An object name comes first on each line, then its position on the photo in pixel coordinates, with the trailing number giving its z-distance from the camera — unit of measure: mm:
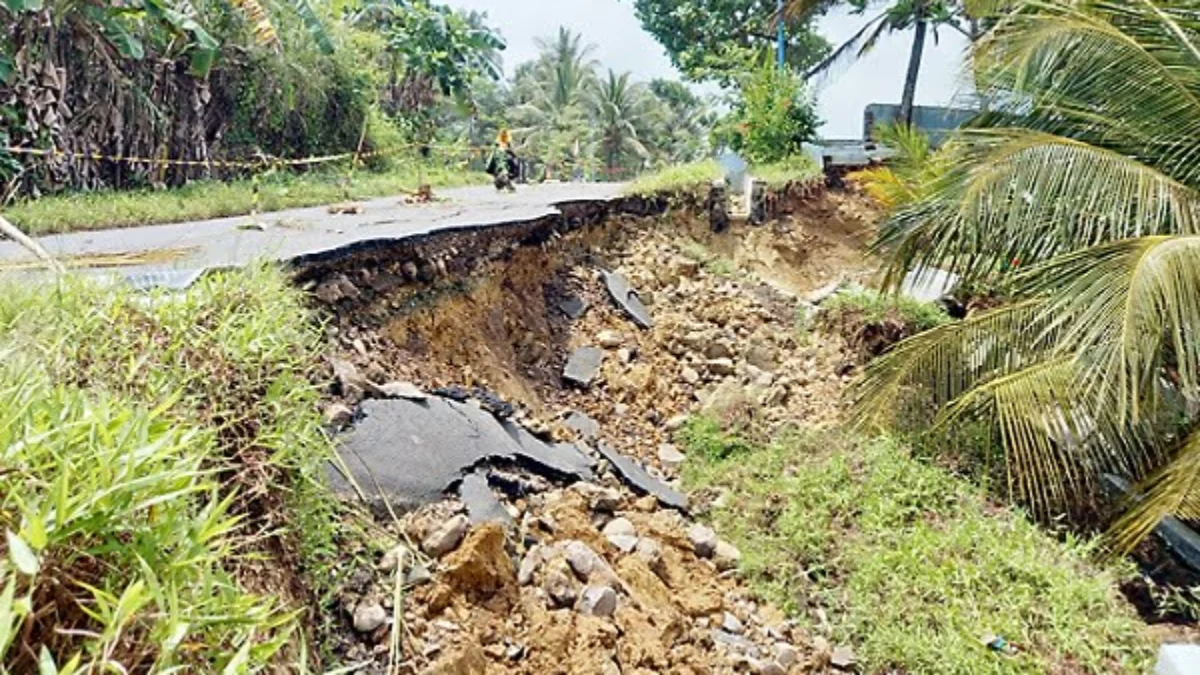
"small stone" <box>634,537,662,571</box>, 3371
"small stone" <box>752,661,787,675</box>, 3028
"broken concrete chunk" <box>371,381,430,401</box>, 3074
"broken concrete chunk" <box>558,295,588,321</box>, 6258
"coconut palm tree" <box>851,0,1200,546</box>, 3686
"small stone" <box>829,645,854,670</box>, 3281
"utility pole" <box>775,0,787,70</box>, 13122
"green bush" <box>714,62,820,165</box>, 11734
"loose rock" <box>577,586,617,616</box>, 2688
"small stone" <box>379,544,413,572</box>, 2266
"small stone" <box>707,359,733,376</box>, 6277
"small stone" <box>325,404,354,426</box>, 2678
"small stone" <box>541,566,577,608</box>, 2662
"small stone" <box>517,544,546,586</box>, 2674
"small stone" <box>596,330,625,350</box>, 6062
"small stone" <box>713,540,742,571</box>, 3865
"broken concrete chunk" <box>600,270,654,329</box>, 6648
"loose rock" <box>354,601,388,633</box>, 2076
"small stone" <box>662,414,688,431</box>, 5457
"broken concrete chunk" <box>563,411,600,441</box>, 4704
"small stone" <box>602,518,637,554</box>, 3355
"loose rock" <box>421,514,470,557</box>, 2436
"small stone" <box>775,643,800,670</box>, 3189
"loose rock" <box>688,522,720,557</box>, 3889
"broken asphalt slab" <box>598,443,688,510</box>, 4184
